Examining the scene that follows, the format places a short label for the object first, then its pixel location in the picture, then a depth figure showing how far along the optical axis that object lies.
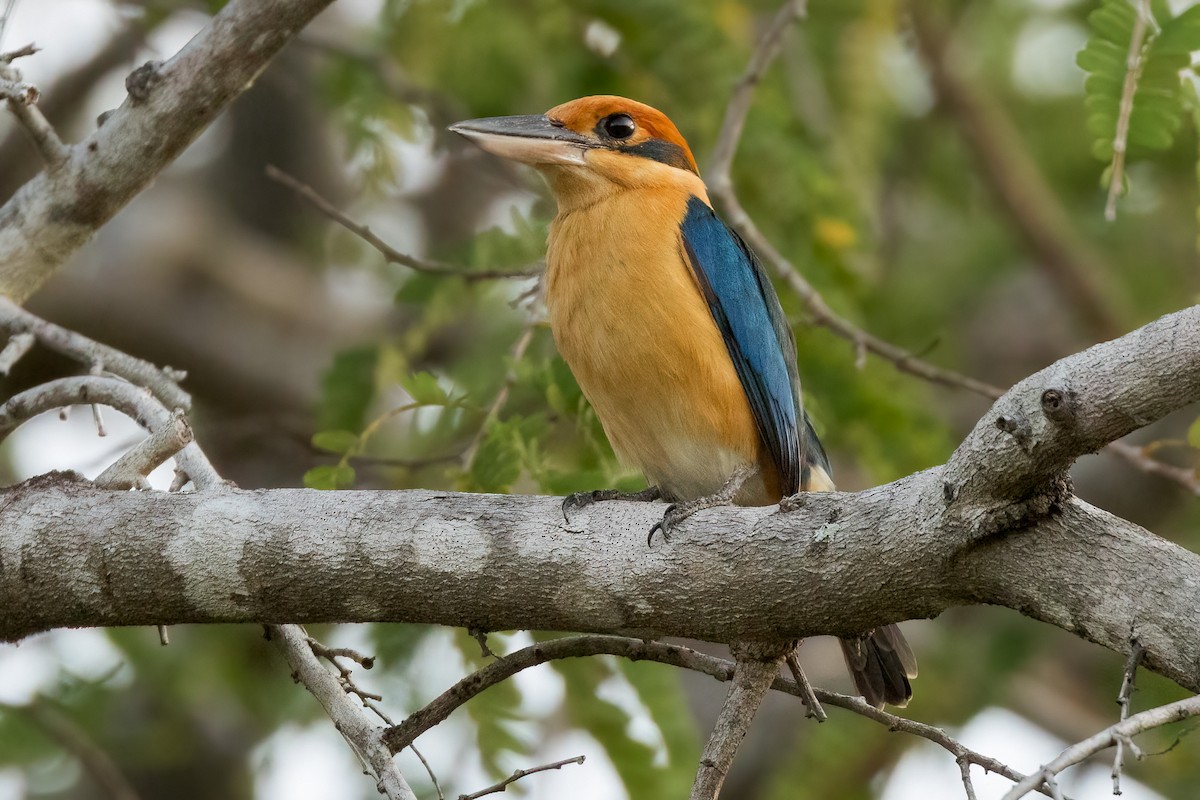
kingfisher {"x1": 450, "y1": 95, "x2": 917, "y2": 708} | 7.50
